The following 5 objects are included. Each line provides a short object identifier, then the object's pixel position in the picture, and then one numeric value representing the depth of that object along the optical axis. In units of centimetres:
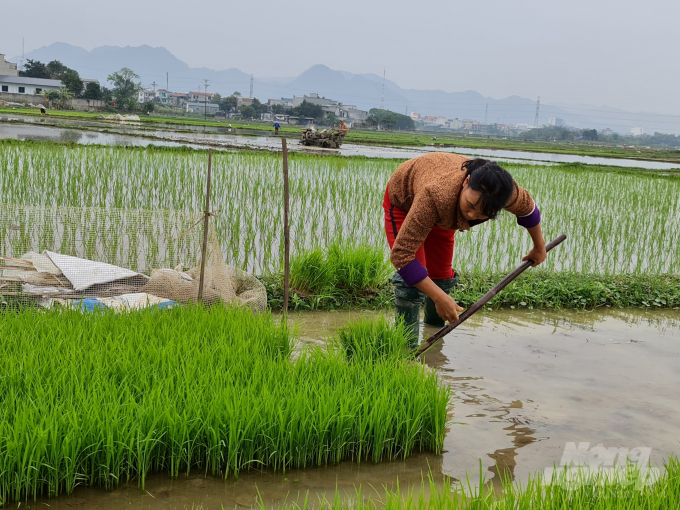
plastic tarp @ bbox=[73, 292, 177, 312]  324
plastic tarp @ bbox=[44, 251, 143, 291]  372
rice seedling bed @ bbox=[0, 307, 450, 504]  196
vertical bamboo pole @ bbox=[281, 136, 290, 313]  343
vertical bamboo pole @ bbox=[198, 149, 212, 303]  362
